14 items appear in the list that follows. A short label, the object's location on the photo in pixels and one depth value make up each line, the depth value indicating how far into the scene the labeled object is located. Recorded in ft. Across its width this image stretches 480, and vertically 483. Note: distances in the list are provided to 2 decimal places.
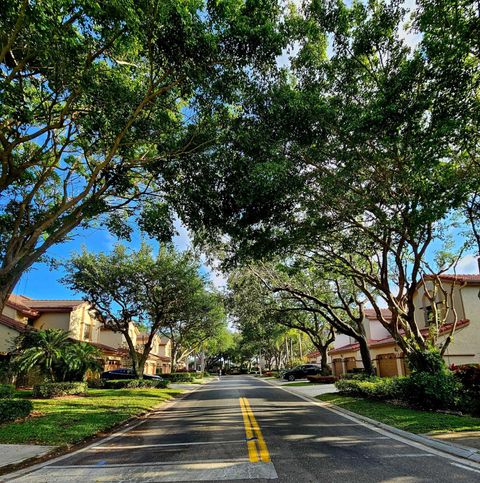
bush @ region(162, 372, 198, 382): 145.95
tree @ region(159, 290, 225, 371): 101.81
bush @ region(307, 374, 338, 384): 108.88
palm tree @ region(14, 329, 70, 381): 67.05
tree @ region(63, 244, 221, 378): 92.63
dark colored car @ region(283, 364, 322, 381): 141.79
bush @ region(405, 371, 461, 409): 43.11
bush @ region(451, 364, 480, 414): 40.70
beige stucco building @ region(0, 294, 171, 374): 88.74
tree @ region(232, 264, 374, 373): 77.41
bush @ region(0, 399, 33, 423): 39.11
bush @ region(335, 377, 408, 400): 51.44
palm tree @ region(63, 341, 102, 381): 70.79
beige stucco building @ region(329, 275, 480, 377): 74.74
